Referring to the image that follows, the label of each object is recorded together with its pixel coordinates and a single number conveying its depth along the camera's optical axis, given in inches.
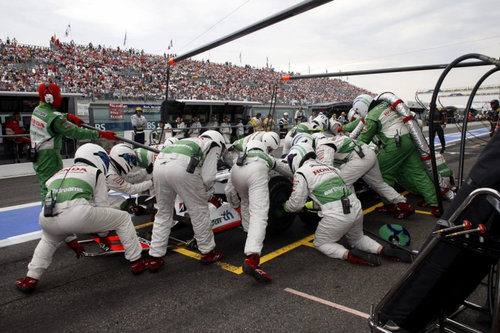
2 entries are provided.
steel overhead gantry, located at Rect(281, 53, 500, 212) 81.0
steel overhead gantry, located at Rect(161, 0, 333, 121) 205.6
